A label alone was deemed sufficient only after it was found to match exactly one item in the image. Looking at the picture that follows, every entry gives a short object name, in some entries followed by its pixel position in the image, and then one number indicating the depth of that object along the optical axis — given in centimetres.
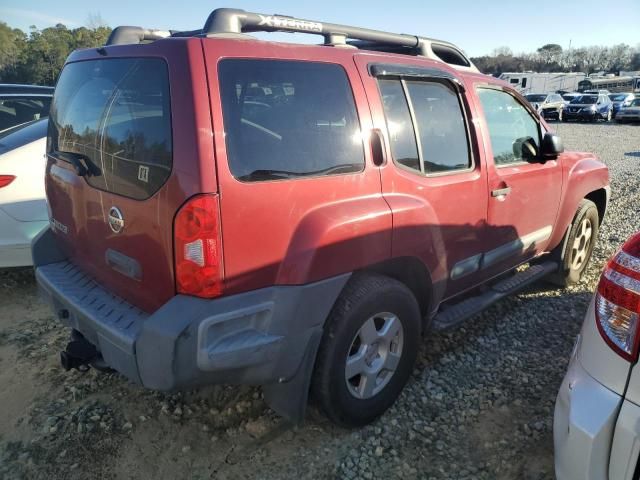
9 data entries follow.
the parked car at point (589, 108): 2783
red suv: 194
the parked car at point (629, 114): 2584
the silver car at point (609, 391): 151
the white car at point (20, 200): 382
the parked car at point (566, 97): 3288
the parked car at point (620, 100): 2928
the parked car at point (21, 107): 533
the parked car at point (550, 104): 2900
